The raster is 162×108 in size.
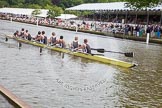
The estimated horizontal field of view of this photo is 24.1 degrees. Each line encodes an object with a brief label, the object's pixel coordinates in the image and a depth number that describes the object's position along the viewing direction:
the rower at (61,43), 28.62
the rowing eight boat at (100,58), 22.27
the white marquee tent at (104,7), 60.67
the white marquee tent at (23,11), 92.34
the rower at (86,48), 25.24
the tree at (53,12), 86.53
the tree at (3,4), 136.93
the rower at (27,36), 34.49
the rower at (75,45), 26.25
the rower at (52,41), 29.91
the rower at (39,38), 32.31
